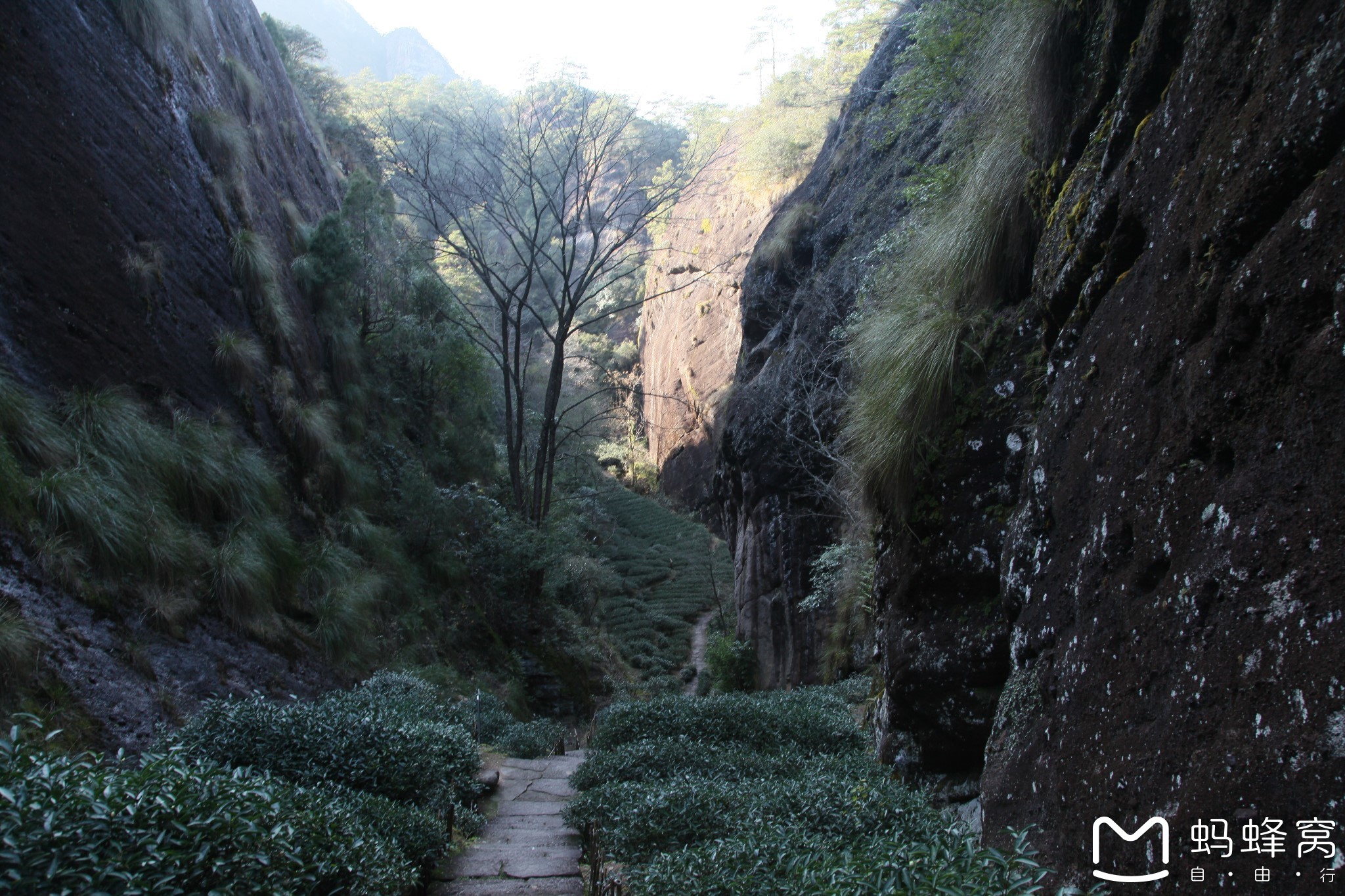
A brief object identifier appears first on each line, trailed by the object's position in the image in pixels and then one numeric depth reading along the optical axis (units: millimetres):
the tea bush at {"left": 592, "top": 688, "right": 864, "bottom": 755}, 5887
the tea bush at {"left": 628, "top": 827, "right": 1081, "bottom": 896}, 2113
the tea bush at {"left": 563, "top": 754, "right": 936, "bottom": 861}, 3371
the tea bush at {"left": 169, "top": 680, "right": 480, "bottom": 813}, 4027
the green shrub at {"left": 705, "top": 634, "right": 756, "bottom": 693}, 13484
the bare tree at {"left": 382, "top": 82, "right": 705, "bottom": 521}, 14438
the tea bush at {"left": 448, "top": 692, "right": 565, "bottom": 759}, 7840
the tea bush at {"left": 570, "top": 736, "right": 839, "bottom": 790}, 5125
